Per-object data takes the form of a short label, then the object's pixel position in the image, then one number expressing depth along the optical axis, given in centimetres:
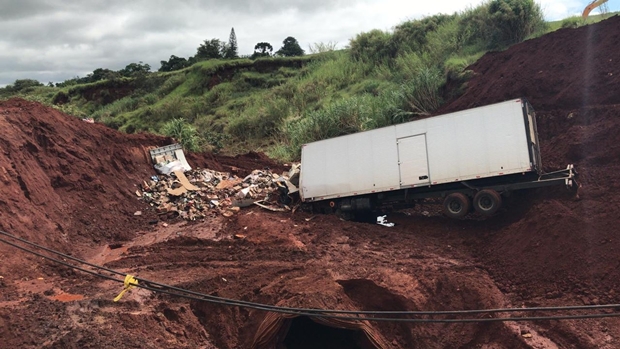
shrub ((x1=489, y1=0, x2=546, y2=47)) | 2270
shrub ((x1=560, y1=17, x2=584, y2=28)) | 2123
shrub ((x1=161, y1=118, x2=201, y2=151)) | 2427
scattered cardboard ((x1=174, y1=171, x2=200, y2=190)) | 1858
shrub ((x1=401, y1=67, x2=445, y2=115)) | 2064
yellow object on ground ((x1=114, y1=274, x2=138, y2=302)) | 692
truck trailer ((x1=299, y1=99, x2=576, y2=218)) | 1215
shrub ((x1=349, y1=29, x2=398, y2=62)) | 3244
